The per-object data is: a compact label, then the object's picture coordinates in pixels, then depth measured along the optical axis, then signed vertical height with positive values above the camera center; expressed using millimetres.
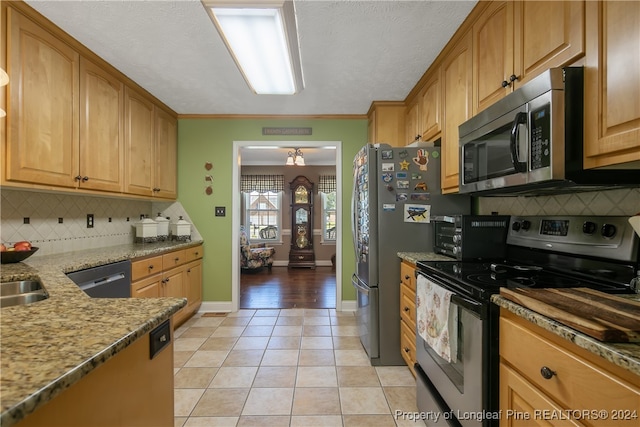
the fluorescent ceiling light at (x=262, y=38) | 1562 +1089
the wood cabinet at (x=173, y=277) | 2385 -607
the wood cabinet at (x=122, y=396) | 552 -422
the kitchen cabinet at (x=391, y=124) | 3174 +947
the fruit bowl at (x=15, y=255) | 1717 -259
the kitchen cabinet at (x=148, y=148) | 2713 +658
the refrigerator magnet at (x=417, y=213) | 2291 -4
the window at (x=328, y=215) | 7086 -65
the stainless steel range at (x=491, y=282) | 1142 -296
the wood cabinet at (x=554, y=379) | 692 -457
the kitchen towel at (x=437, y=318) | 1338 -529
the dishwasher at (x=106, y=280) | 1831 -456
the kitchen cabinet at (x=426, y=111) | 2350 +888
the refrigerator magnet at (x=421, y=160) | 2301 +406
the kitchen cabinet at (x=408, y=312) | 1997 -706
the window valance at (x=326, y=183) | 6975 +688
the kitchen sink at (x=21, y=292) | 1243 -365
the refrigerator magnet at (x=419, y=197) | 2293 +120
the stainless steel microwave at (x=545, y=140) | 1117 +302
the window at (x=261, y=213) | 7137 -20
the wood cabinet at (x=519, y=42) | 1133 +774
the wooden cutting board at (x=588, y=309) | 701 -276
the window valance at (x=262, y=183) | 6934 +684
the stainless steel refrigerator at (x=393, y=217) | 2291 -35
